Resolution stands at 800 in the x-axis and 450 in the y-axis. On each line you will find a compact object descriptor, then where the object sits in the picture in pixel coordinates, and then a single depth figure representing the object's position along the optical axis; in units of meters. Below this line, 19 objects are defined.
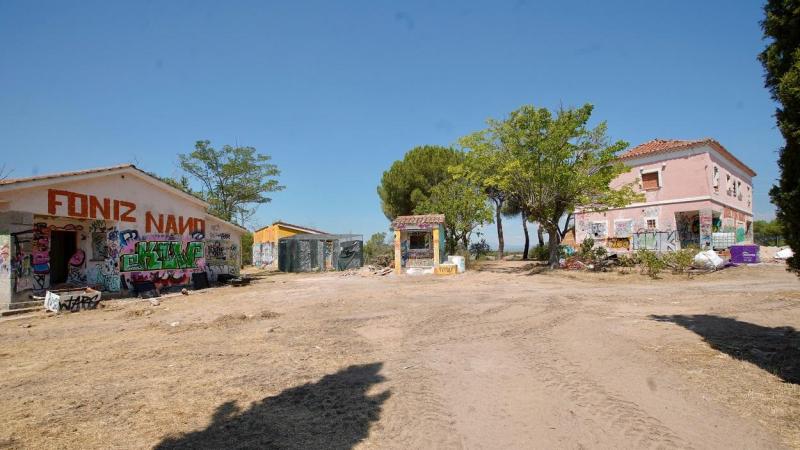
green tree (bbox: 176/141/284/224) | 31.61
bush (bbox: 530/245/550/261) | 29.76
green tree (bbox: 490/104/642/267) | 19.23
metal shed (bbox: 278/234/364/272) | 27.80
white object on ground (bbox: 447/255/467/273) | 22.60
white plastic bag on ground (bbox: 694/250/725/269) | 17.38
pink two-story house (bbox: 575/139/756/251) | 24.23
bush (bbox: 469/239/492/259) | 36.53
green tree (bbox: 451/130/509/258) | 20.91
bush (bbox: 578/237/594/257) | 21.95
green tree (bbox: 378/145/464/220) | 34.03
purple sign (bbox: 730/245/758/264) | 19.95
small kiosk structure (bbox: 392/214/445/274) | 22.67
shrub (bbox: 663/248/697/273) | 16.77
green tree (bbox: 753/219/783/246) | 38.37
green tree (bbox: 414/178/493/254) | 28.27
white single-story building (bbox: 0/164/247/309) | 11.77
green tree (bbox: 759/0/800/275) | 4.80
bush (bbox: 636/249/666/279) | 16.36
